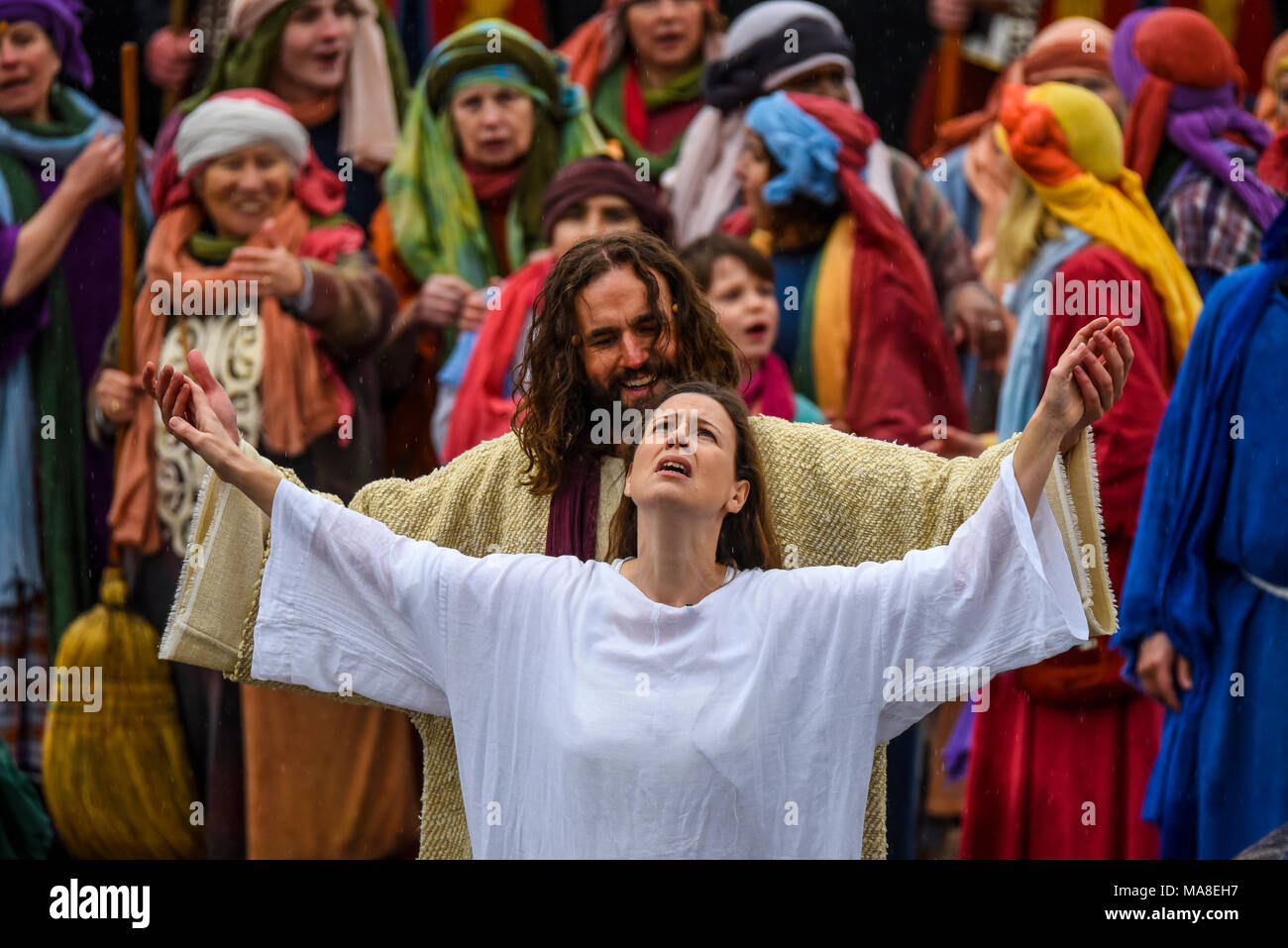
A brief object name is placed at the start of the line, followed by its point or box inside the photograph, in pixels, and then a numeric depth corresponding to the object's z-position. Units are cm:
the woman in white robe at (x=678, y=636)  675
